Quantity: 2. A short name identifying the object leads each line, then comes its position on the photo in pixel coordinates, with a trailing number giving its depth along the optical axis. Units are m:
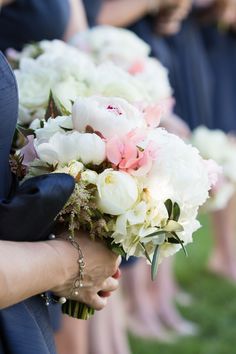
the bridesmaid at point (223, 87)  6.12
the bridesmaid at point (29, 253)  1.93
